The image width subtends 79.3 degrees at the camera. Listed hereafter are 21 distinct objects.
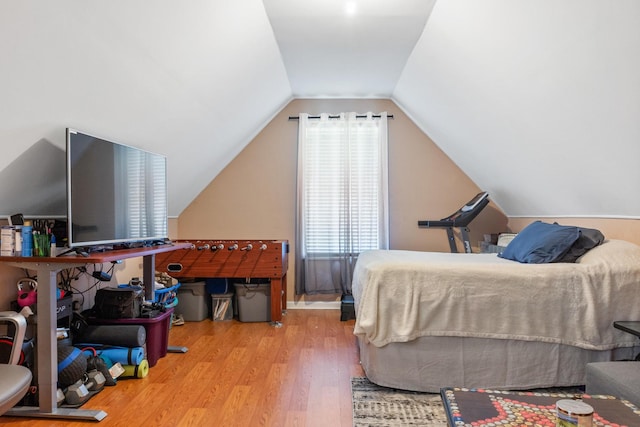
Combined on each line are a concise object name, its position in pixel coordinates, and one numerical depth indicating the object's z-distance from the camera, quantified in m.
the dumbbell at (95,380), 2.36
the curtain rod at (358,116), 4.47
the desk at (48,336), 2.04
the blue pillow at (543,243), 2.53
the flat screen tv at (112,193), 2.19
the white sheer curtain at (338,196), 4.39
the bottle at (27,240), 2.17
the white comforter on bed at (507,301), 2.26
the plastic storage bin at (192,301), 4.00
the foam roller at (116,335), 2.64
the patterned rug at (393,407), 2.03
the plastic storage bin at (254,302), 3.95
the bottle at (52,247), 2.13
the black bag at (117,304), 2.83
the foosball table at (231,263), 3.86
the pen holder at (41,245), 2.21
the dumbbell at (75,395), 2.20
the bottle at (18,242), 2.15
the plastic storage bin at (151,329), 2.79
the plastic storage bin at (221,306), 4.02
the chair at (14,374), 1.47
